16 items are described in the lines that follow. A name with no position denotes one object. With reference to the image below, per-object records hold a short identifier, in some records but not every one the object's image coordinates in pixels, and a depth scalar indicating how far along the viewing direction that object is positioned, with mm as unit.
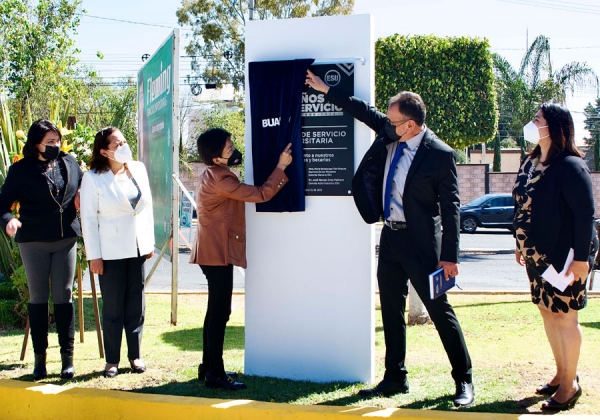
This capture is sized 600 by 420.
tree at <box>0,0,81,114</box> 19359
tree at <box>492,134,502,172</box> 46656
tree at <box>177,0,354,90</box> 31531
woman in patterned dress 4270
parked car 26453
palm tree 31344
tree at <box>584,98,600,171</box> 48906
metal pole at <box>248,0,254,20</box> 15448
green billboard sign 7574
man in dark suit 4500
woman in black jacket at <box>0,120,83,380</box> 5355
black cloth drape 5180
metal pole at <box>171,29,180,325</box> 7527
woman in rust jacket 4980
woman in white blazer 5332
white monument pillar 5117
